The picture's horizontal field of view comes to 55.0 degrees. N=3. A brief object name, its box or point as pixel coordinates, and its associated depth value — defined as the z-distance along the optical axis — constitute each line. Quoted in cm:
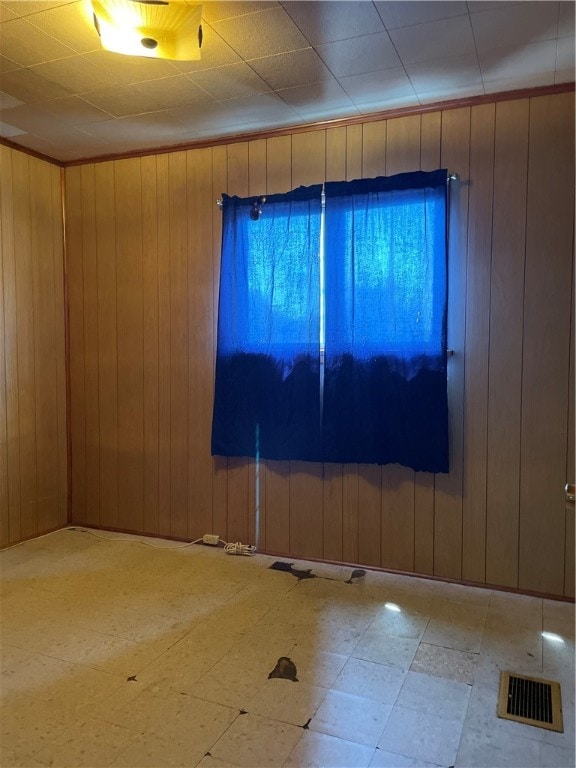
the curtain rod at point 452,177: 285
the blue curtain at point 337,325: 288
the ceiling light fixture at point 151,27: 197
